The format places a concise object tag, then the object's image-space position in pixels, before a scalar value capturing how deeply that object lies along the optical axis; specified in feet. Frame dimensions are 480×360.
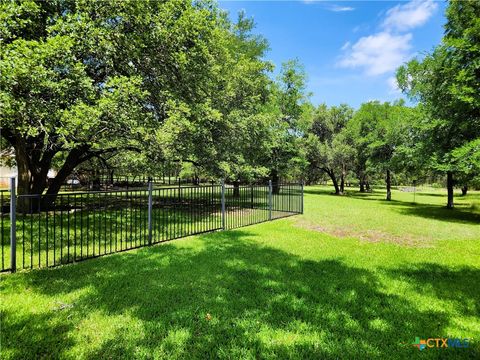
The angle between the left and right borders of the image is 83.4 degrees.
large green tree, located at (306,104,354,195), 101.96
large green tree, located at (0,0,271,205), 24.64
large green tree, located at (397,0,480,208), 36.81
